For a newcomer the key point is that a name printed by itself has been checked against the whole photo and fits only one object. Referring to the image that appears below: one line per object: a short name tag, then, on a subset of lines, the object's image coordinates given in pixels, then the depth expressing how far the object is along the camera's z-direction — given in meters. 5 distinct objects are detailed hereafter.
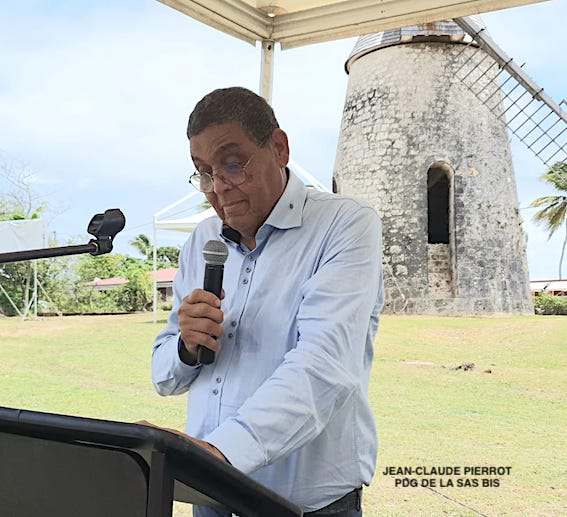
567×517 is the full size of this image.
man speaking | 1.03
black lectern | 0.50
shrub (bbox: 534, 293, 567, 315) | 9.53
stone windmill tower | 9.34
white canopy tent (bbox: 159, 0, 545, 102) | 2.18
